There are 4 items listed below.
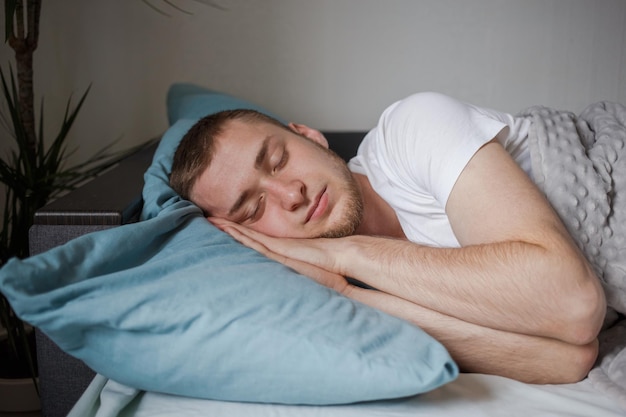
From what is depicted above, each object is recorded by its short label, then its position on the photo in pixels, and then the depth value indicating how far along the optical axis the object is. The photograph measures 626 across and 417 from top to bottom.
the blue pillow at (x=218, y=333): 1.08
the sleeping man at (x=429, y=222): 1.20
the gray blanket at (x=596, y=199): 1.37
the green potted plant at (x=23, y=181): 1.85
